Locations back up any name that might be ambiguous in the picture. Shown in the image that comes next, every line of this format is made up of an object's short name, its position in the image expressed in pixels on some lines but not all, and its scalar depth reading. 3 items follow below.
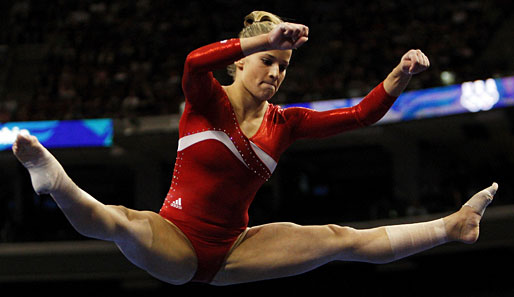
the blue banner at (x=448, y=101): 14.78
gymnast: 5.44
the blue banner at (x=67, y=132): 16.27
